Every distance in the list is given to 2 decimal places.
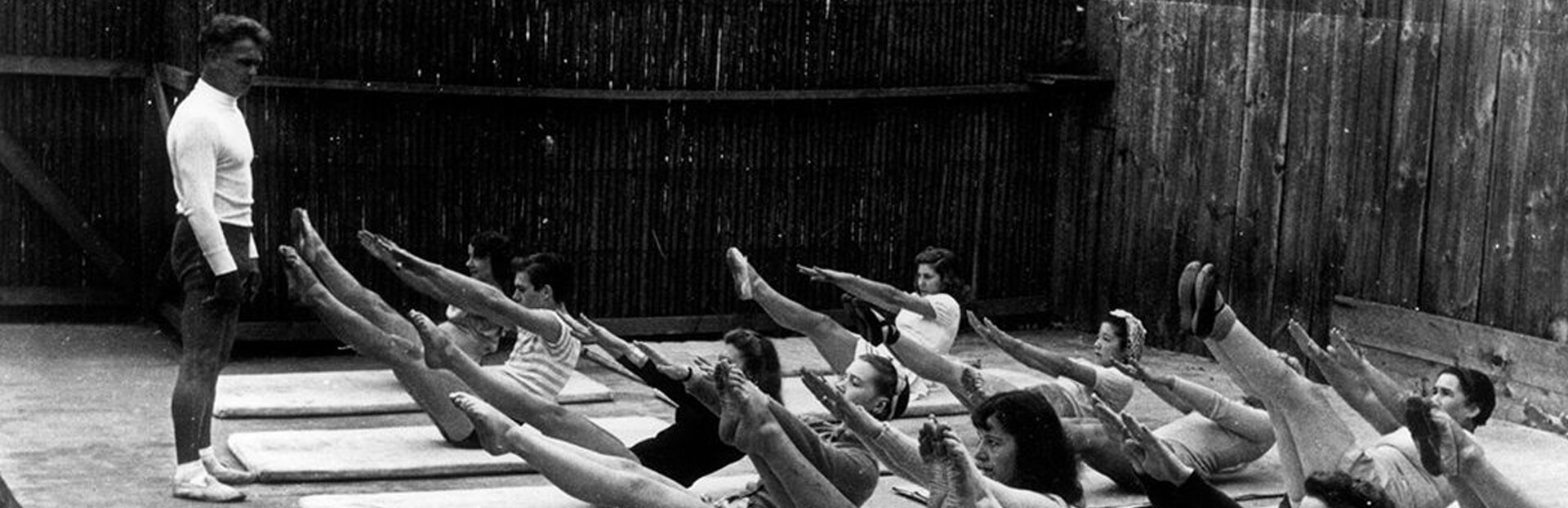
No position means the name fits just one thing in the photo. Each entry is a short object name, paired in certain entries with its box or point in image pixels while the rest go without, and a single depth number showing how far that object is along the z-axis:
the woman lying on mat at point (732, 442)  6.45
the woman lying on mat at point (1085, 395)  8.53
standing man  7.75
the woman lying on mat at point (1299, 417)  7.25
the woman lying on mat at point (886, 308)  9.34
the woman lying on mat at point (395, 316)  7.60
